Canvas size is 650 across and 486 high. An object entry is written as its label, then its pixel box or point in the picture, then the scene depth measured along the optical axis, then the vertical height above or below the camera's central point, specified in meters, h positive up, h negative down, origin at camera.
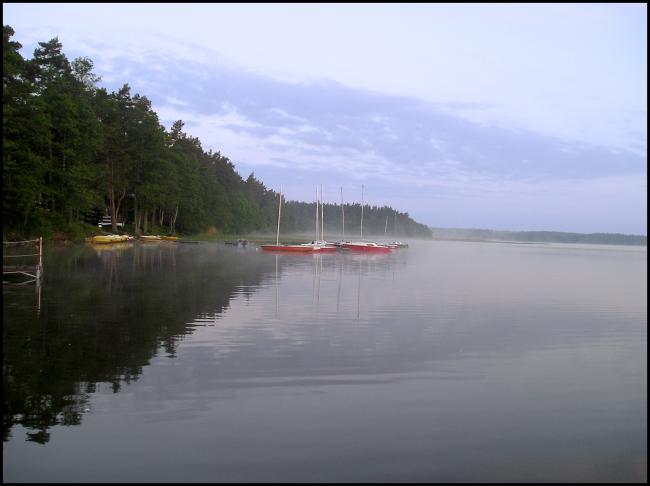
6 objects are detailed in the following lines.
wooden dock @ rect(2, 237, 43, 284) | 24.77 -2.30
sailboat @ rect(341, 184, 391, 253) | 84.61 -1.67
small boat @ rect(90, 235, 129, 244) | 63.03 -1.58
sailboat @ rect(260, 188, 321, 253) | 70.31 -1.91
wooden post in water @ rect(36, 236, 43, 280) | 24.93 -2.16
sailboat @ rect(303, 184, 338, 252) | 76.12 -1.65
